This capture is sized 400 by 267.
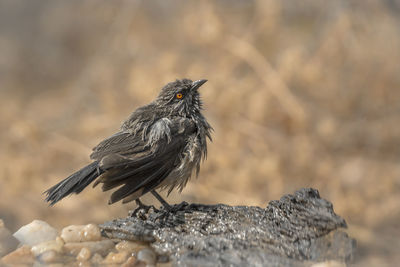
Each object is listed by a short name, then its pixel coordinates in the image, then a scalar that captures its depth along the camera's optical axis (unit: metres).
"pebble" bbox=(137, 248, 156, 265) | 7.37
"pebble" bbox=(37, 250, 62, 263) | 7.73
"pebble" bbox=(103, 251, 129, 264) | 7.52
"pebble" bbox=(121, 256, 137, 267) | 7.33
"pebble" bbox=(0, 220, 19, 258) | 8.21
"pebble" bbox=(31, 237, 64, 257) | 7.92
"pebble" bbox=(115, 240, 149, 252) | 7.80
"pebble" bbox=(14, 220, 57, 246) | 8.51
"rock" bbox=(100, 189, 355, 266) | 7.13
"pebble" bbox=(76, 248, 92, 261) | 7.73
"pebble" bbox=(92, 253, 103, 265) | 7.56
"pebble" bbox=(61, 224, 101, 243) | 8.20
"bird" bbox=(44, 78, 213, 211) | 7.87
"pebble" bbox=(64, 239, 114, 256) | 7.86
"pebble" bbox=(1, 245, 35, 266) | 7.64
